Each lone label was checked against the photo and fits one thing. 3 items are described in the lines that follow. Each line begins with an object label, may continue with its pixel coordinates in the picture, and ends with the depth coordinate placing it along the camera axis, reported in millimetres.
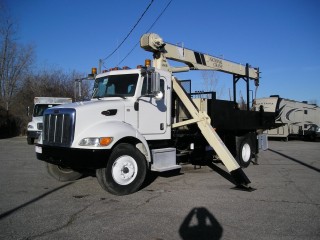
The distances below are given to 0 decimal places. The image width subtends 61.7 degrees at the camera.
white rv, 19890
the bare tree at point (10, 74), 29361
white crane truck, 5441
